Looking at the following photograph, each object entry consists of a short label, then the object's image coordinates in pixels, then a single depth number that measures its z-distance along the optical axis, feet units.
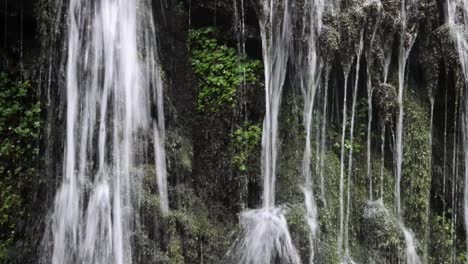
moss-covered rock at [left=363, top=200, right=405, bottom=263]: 23.35
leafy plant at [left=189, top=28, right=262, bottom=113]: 23.82
